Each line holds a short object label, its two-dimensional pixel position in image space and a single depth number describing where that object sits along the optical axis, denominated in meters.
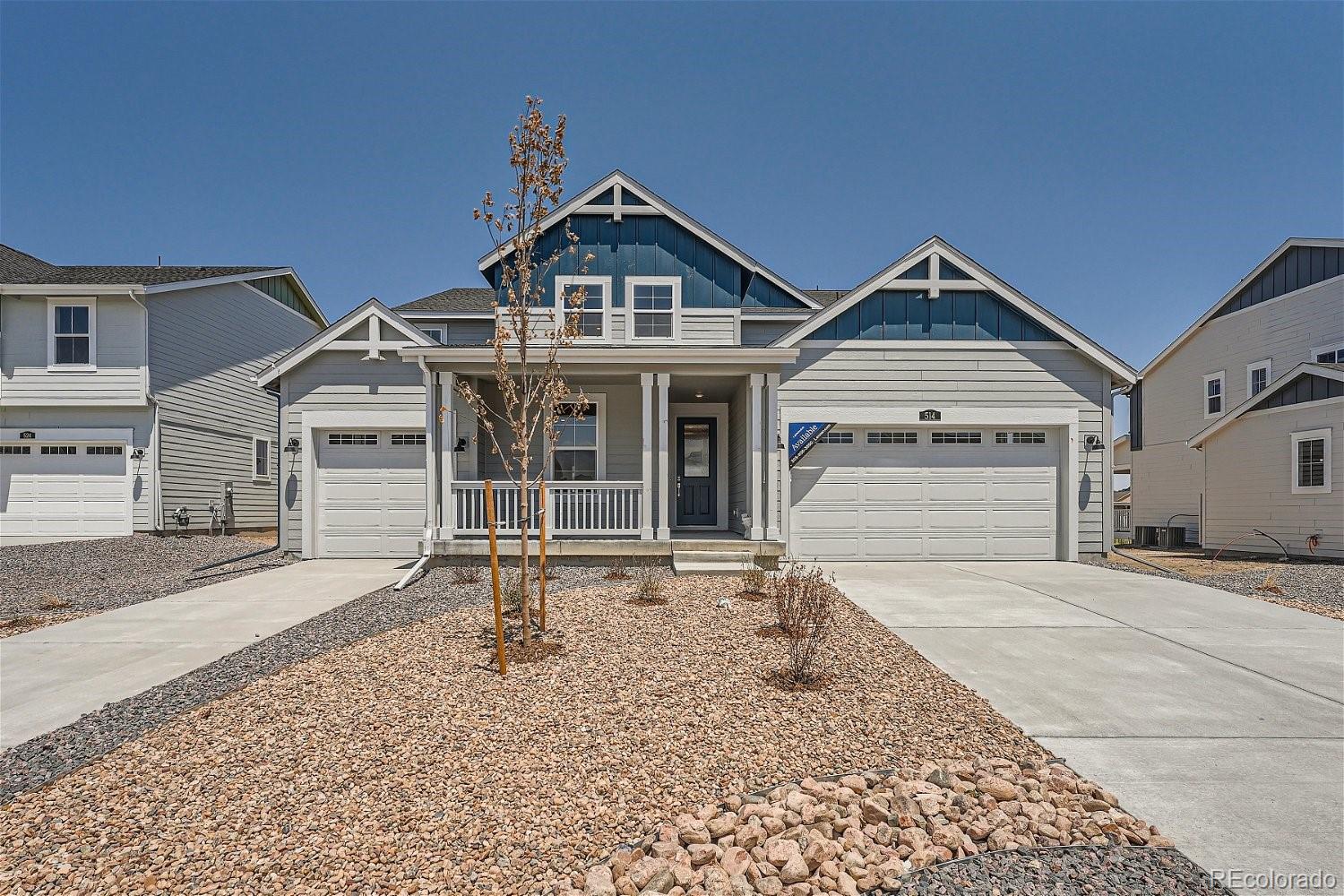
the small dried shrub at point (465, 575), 8.35
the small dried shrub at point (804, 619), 4.46
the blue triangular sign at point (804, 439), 10.58
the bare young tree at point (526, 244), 5.08
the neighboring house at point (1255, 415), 12.37
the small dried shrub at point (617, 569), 8.66
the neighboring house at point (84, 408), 13.91
